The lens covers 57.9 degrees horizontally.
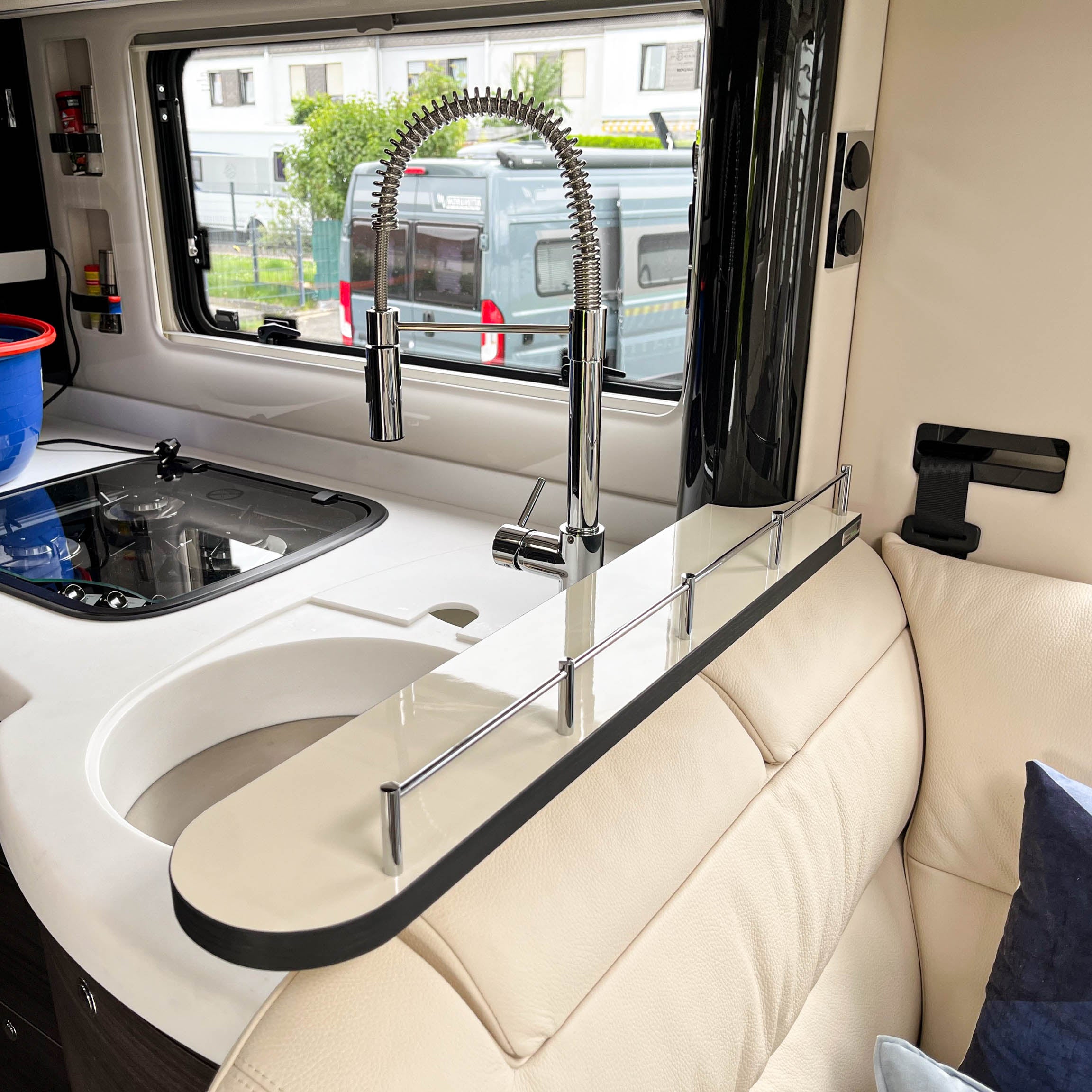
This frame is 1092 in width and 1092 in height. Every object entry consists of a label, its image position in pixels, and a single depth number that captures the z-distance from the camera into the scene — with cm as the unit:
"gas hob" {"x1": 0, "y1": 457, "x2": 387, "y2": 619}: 138
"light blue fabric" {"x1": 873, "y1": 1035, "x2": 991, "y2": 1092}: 92
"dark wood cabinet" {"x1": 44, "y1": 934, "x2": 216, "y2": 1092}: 78
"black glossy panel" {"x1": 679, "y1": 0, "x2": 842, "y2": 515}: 118
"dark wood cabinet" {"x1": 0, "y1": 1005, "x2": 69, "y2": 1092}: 121
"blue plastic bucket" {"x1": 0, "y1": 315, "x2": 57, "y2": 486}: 172
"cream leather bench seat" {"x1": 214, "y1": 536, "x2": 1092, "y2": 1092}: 64
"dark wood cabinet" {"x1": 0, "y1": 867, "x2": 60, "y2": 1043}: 114
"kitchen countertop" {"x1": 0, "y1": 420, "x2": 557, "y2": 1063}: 76
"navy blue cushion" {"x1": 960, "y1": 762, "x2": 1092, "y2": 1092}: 100
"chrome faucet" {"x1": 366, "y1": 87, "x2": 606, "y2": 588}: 98
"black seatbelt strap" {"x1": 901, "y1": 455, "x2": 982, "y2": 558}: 141
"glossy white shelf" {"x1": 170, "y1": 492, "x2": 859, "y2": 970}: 61
